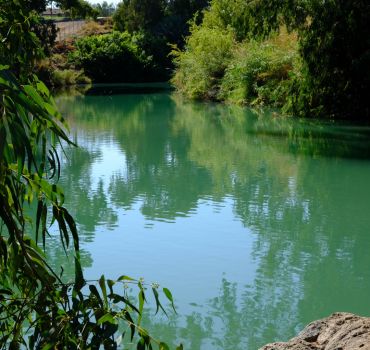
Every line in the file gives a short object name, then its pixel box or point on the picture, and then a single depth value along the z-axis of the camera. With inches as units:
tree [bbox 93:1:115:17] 3201.3
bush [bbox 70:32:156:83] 1663.4
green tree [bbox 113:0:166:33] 1993.1
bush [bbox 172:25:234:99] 1066.7
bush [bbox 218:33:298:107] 888.9
